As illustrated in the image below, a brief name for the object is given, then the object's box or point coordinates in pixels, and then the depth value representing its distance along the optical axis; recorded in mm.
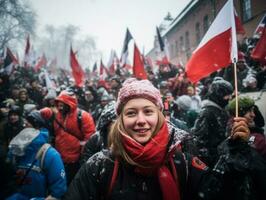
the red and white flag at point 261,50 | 4495
